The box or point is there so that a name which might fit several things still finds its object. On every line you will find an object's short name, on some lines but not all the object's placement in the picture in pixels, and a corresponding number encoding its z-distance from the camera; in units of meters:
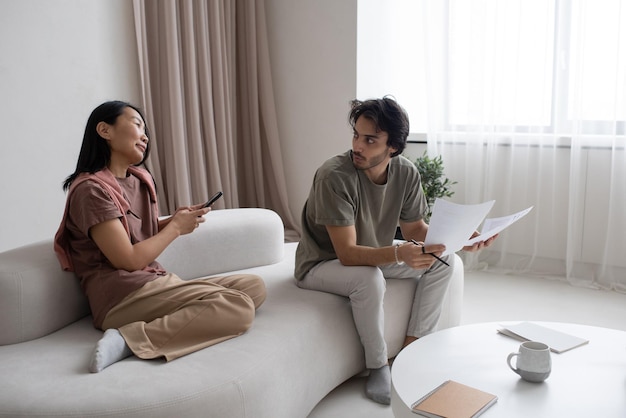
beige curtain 3.75
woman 1.78
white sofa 1.53
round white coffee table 1.44
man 2.12
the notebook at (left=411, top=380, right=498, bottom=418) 1.40
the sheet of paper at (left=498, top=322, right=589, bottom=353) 1.76
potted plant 3.70
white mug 1.54
